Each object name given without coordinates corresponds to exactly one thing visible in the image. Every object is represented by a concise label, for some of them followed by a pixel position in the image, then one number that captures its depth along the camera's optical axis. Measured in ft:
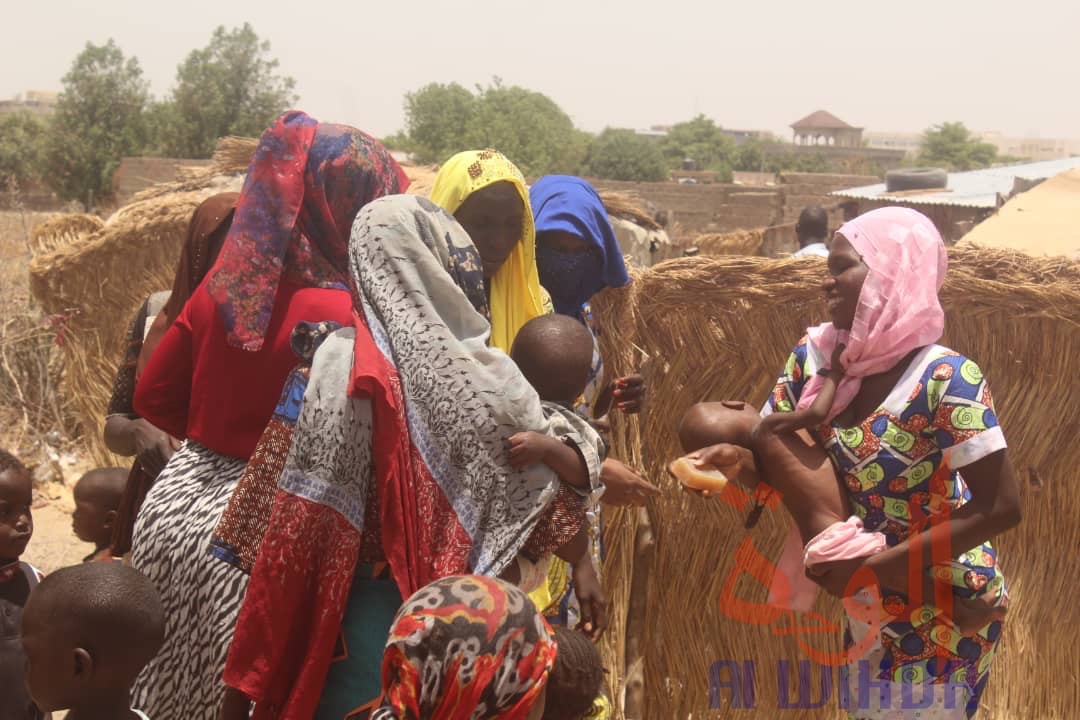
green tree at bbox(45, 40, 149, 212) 91.61
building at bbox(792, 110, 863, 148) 267.80
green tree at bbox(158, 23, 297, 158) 92.89
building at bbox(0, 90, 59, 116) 234.91
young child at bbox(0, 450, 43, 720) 8.59
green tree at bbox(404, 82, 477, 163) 127.13
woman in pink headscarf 8.15
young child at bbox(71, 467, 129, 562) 12.81
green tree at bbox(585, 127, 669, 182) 133.59
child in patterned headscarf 5.52
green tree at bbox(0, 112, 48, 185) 95.14
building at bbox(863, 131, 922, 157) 428.56
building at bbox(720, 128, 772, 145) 348.55
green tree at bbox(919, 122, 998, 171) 167.84
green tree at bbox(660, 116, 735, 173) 173.17
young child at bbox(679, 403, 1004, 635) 8.46
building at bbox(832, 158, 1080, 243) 36.68
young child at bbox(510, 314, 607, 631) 6.93
